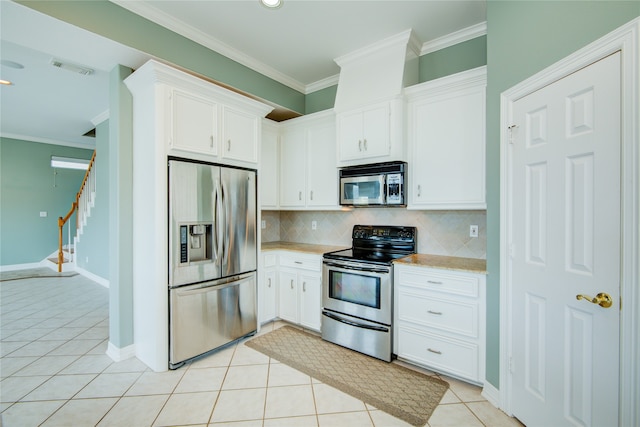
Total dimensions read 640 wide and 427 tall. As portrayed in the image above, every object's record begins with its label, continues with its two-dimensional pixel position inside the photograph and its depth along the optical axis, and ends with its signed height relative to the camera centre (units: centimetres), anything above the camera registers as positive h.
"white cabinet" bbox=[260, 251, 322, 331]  317 -87
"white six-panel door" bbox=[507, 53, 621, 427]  135 -19
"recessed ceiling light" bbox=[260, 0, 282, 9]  235 +168
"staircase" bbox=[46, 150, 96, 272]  550 -19
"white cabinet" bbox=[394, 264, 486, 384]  220 -86
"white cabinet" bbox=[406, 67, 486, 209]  247 +63
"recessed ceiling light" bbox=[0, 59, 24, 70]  315 +161
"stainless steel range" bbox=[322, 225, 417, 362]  260 -76
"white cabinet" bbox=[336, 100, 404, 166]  275 +77
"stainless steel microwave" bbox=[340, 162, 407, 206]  277 +27
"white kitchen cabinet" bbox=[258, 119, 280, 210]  364 +59
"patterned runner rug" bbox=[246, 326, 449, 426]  203 -132
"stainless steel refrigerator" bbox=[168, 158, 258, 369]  247 -41
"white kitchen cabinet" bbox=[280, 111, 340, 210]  343 +60
